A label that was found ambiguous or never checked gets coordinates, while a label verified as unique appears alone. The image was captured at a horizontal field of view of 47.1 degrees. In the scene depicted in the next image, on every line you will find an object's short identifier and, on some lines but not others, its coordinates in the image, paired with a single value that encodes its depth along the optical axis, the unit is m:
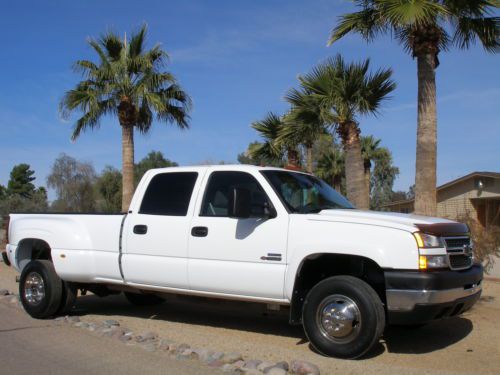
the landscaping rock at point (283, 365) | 5.43
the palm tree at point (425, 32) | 10.02
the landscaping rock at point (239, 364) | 5.62
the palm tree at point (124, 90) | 17.22
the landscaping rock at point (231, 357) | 5.78
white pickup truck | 5.58
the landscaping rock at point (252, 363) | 5.55
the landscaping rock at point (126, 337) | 6.88
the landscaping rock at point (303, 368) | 5.27
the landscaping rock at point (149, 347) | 6.39
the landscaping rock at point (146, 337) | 6.82
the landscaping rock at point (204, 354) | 5.92
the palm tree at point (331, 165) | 31.88
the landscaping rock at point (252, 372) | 5.41
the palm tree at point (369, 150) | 32.34
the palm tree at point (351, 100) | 12.62
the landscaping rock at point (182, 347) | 6.25
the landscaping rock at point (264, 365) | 5.47
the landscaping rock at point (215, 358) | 5.77
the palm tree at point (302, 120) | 14.05
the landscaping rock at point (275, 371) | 5.29
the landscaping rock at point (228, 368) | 5.54
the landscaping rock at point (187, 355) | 6.02
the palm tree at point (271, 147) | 18.00
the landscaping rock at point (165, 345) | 6.41
